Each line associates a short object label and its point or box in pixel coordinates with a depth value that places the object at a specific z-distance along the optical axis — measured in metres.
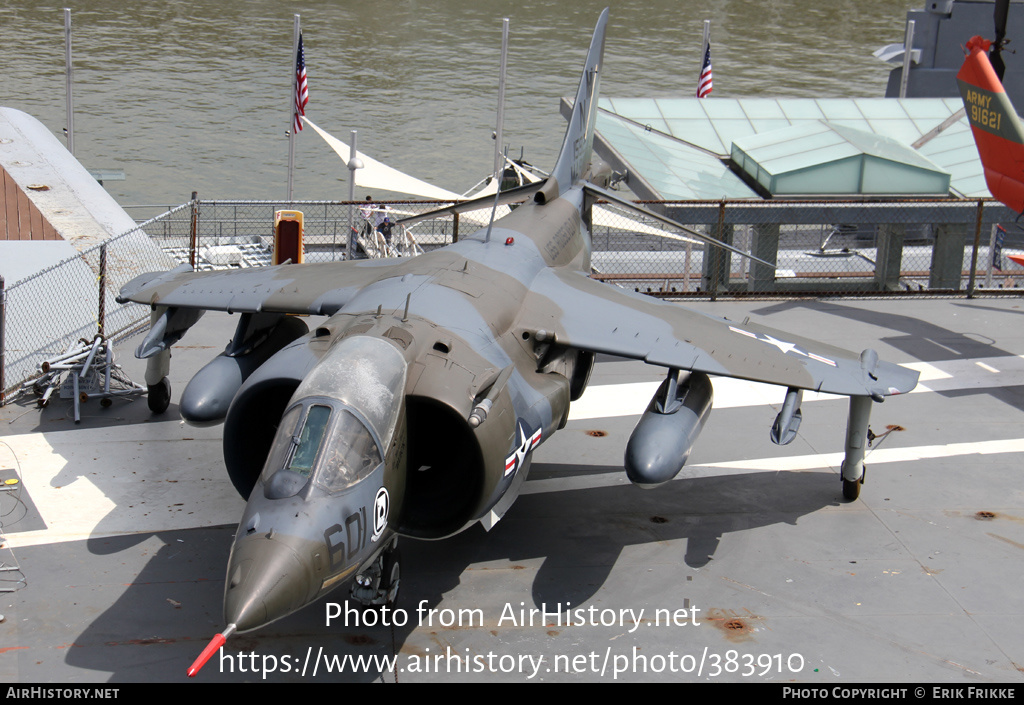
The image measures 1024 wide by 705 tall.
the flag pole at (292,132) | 31.14
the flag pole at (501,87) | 33.59
